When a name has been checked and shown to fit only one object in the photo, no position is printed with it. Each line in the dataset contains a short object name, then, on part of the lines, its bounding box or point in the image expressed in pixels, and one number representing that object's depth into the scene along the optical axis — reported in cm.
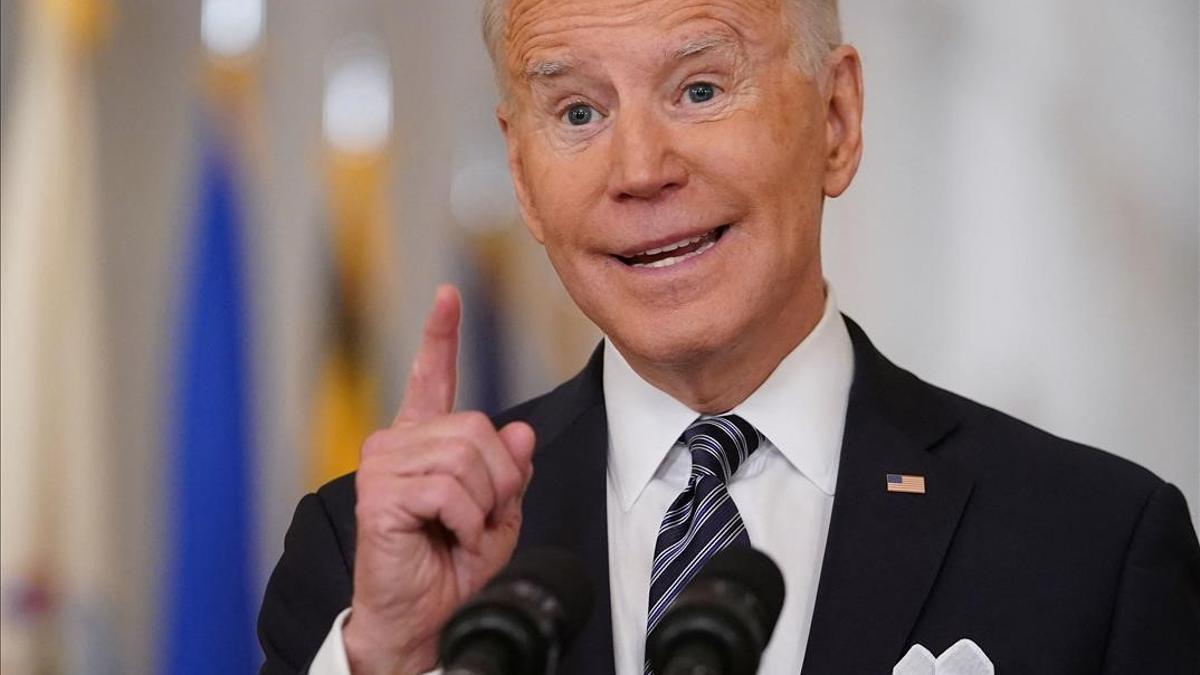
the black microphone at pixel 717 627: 315
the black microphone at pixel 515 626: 315
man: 349
